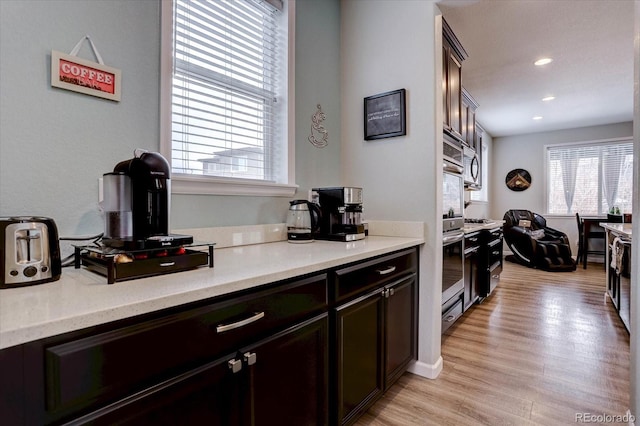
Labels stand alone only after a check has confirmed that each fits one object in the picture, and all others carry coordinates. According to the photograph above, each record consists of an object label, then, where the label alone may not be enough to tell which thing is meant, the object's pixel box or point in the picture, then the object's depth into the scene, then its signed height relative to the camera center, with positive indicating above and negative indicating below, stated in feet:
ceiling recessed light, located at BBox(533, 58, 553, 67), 11.26 +5.19
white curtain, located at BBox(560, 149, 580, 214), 21.21 +2.59
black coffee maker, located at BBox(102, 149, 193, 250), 3.58 +0.10
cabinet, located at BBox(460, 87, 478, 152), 11.71 +3.56
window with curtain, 19.74 +2.16
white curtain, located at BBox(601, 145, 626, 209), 19.89 +2.59
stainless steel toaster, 2.87 -0.37
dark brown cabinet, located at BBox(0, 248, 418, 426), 2.17 -1.34
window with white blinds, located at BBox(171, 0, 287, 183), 5.28 +2.17
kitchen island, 8.61 -1.63
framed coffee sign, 3.84 +1.65
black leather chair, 17.49 -1.69
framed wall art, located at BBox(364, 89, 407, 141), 7.14 +2.14
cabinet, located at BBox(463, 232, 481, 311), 9.82 -1.72
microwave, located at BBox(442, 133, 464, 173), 7.78 +1.50
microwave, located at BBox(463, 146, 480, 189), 12.67 +1.86
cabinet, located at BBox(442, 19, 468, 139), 7.95 +3.42
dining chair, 18.20 -1.36
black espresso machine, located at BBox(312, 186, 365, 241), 6.60 -0.06
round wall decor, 22.58 +2.22
